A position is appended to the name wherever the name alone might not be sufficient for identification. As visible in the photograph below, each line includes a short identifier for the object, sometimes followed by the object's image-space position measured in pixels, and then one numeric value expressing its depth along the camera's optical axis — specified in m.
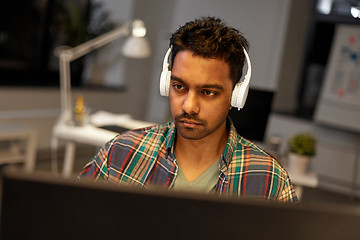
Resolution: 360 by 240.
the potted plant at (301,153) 2.84
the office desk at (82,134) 3.17
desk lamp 3.65
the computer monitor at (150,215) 0.48
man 1.06
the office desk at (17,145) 3.92
